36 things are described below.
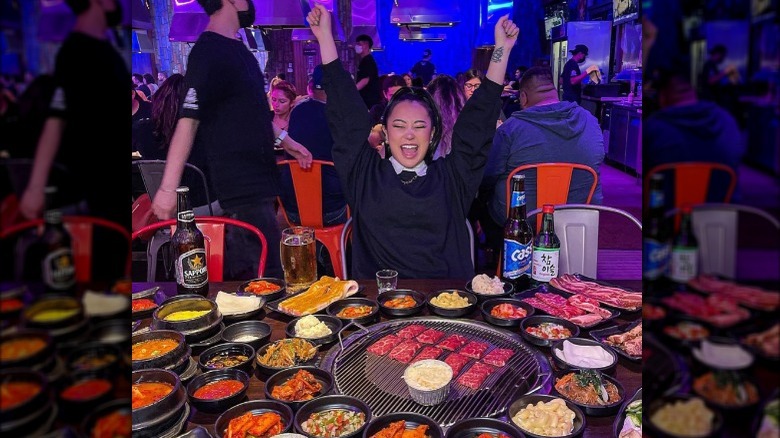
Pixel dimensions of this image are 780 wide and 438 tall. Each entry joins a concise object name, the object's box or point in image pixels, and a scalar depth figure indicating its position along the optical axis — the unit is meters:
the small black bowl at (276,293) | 2.06
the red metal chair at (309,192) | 4.40
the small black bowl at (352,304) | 1.87
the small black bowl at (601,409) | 1.25
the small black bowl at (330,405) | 1.29
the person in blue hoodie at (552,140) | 3.79
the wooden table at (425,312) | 1.25
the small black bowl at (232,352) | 1.53
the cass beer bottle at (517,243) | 2.13
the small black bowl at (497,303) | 1.79
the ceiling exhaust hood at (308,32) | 6.01
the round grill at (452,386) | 1.36
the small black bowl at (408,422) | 1.20
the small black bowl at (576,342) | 1.44
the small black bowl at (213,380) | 1.31
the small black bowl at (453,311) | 1.88
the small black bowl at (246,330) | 1.75
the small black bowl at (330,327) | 1.68
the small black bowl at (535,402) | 1.20
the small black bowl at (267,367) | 1.50
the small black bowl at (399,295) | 1.90
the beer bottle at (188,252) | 2.03
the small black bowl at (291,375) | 1.40
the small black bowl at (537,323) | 1.63
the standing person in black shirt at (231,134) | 3.54
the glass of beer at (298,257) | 2.15
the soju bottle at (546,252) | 2.08
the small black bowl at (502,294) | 2.01
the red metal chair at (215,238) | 2.70
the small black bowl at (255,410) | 1.23
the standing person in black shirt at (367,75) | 7.66
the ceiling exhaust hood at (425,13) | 7.00
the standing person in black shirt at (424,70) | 11.16
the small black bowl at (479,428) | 1.19
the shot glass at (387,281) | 2.14
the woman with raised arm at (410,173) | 2.66
